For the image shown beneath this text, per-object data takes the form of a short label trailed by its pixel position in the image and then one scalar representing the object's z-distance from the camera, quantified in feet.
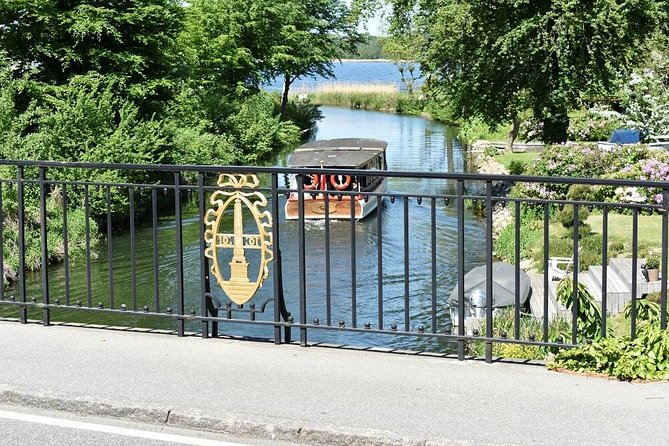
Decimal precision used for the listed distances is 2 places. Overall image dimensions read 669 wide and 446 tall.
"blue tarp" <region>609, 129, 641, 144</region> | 120.98
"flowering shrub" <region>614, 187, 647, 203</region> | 77.66
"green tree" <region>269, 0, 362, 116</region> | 215.43
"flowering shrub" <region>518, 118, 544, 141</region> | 131.03
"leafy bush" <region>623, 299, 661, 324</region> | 27.41
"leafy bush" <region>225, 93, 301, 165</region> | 159.06
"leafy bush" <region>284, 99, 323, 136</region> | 210.59
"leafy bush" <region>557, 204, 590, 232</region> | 78.66
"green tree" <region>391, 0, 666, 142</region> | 108.06
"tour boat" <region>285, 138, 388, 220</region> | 110.53
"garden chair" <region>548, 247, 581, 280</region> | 60.85
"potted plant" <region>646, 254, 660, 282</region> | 52.60
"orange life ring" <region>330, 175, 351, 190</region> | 97.98
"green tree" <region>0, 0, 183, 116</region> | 112.98
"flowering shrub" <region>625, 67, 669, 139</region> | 122.11
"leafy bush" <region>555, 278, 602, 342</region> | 28.27
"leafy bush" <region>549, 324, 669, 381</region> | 24.13
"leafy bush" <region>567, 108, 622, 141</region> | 142.49
